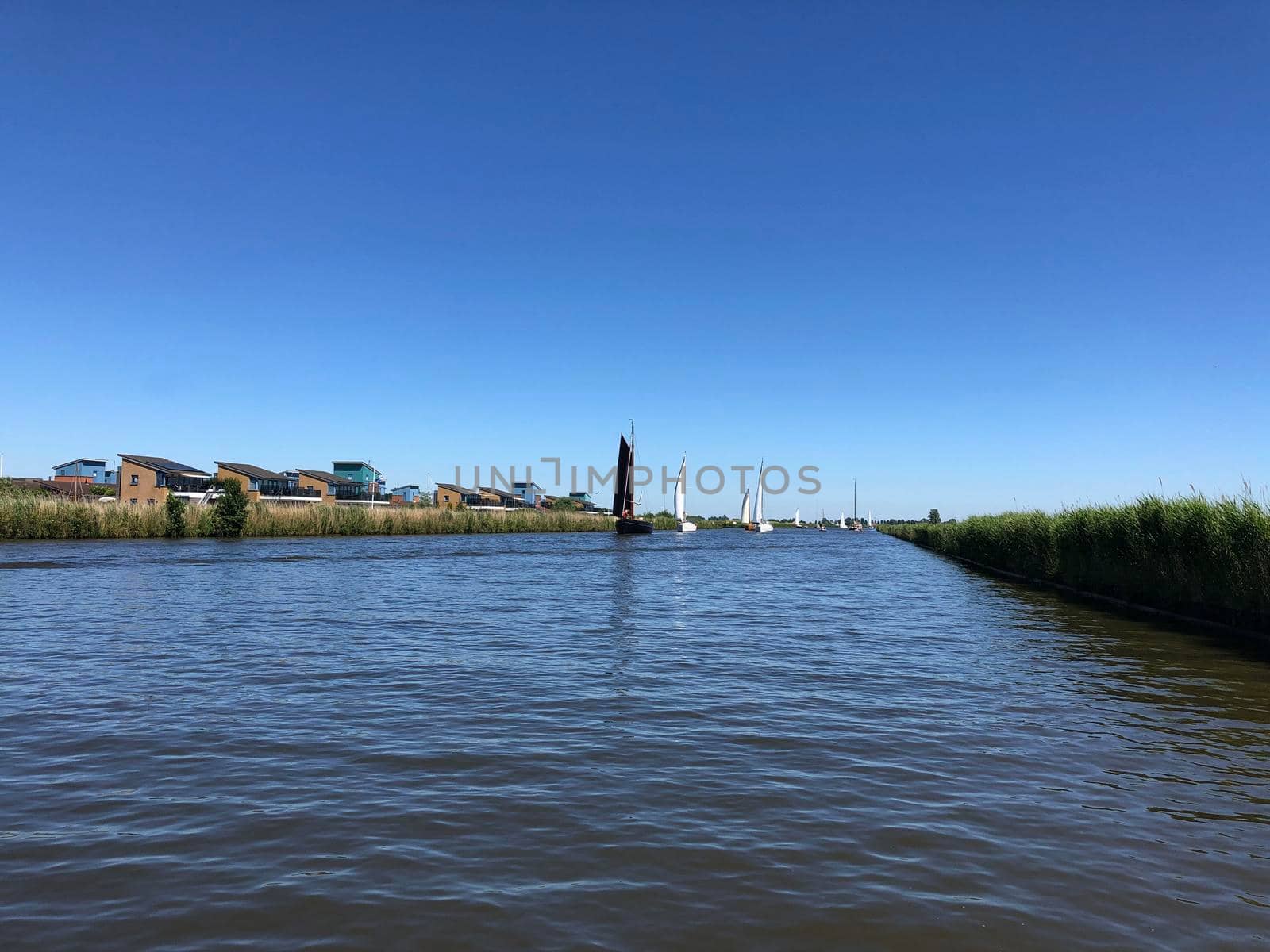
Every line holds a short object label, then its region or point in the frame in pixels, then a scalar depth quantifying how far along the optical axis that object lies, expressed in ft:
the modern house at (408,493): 510.58
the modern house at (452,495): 469.57
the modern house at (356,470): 442.50
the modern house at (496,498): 522.88
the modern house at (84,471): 362.12
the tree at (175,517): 185.88
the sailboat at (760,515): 542.16
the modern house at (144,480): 277.03
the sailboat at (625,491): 320.91
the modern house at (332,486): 356.38
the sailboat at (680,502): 398.81
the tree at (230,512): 193.67
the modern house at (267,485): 311.47
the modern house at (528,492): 633.20
